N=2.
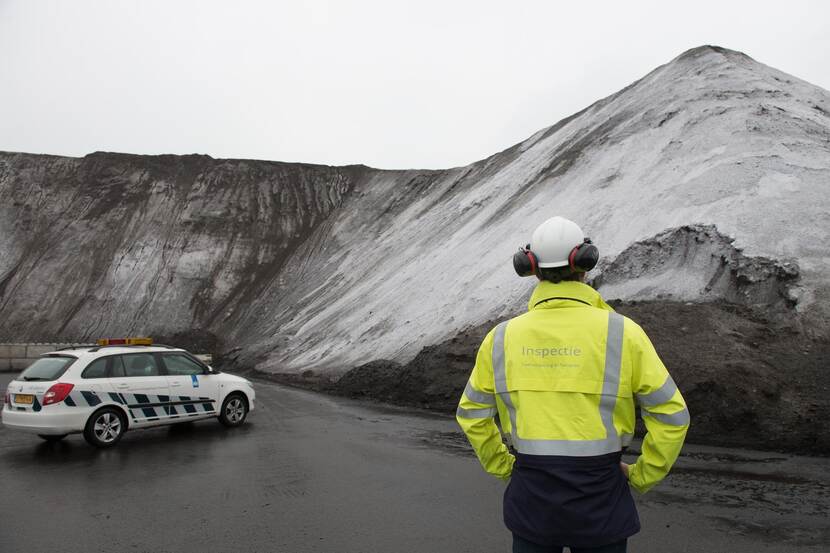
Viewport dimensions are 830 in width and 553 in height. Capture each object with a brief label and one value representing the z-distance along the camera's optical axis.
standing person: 2.45
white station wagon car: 9.16
